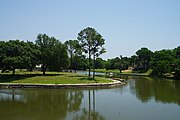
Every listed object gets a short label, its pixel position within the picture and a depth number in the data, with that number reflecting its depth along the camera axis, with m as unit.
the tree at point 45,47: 55.72
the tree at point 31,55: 49.28
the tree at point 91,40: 56.56
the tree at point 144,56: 120.75
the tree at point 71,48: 86.84
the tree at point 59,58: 56.88
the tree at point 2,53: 47.94
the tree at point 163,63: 77.19
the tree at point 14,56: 46.50
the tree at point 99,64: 156.75
